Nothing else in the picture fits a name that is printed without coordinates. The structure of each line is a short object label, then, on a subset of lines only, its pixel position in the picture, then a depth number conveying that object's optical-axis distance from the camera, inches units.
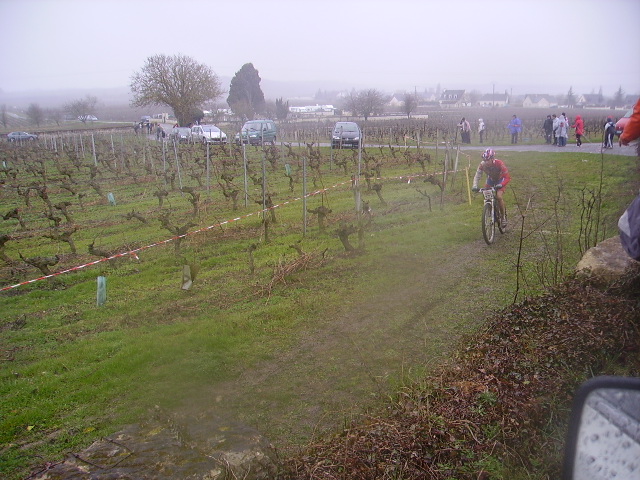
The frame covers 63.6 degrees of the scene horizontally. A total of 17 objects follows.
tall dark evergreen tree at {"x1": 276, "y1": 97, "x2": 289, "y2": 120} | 2397.0
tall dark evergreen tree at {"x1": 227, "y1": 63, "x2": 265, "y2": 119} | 2347.2
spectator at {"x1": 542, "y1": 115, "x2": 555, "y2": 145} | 1041.5
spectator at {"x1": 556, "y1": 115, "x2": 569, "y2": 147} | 927.7
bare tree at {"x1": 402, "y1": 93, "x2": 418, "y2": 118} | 2250.4
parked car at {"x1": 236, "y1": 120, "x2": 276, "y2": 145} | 1342.3
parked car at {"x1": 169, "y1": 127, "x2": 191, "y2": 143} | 1374.5
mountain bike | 363.4
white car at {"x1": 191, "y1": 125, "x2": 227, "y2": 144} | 1387.8
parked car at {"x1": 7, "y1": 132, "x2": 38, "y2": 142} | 1671.3
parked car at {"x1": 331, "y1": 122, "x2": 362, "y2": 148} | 1129.4
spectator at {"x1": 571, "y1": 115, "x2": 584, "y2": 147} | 933.2
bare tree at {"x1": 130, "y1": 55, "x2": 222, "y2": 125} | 1903.3
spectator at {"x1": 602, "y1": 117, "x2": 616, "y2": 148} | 713.6
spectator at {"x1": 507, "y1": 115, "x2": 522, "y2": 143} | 1060.5
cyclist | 373.7
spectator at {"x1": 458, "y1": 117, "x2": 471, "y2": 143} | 1099.9
